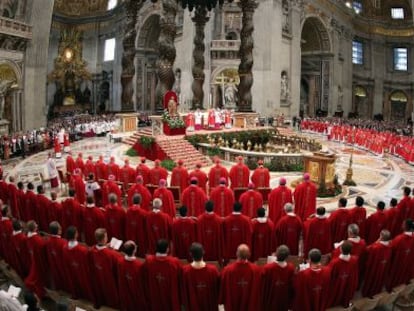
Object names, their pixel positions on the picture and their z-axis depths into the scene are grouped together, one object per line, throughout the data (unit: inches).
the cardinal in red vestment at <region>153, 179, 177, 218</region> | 338.0
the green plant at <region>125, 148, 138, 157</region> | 673.3
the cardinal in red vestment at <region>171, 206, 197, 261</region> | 268.1
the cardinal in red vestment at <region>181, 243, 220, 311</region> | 189.8
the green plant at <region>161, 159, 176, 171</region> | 579.5
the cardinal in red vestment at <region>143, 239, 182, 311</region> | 192.5
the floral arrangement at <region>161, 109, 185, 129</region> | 676.1
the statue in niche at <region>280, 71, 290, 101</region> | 1274.7
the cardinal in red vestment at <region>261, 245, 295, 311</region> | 193.3
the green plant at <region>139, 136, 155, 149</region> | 639.1
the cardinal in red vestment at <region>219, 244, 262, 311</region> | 188.7
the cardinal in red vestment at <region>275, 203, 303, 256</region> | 271.0
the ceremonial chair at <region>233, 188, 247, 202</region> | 409.4
